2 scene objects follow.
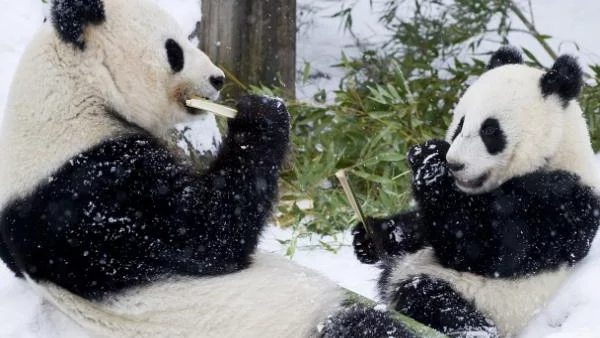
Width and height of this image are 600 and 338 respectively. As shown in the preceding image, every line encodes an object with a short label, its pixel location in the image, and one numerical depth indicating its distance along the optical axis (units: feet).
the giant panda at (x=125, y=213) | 17.24
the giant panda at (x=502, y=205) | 19.98
